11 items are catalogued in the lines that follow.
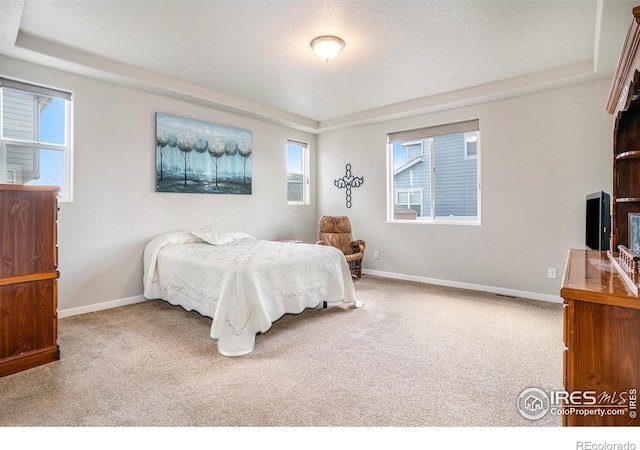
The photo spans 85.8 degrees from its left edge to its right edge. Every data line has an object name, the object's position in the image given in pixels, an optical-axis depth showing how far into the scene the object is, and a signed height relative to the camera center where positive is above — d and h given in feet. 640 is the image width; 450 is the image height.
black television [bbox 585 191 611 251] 8.87 +0.03
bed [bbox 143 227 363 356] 8.82 -1.68
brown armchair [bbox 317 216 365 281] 17.16 -0.78
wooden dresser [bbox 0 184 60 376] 7.43 -1.19
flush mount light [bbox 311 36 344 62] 9.83 +5.16
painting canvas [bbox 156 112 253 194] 13.82 +2.95
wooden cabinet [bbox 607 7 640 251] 6.72 +1.14
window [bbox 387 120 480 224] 15.55 +2.40
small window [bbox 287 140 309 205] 19.62 +2.95
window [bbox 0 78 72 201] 10.47 +2.83
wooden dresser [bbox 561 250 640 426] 3.95 -1.54
